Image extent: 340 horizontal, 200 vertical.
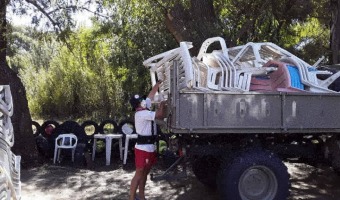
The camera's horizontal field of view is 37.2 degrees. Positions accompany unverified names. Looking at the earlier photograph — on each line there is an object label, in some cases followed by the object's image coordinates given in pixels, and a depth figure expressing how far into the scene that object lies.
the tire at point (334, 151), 7.07
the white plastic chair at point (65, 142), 10.38
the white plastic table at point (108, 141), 10.33
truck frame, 6.39
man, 6.83
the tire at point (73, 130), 10.80
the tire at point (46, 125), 10.98
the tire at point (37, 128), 11.13
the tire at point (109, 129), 11.10
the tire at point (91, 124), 11.16
